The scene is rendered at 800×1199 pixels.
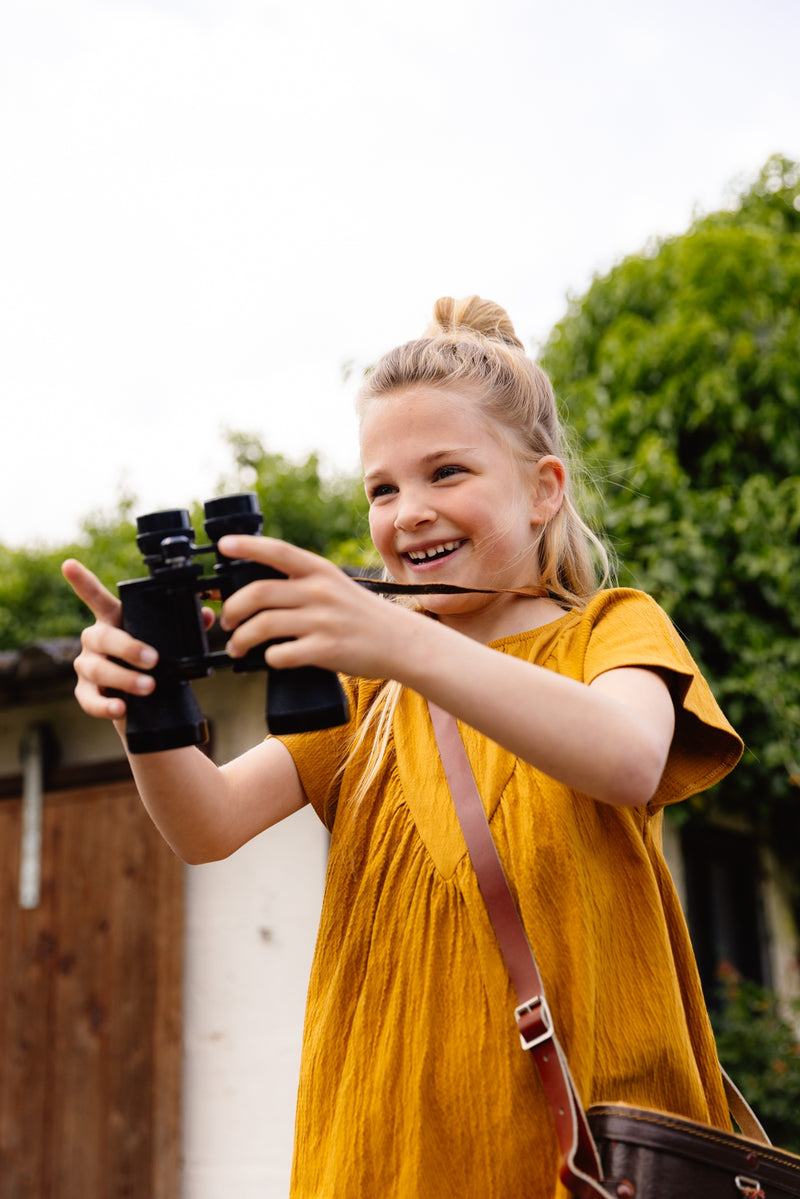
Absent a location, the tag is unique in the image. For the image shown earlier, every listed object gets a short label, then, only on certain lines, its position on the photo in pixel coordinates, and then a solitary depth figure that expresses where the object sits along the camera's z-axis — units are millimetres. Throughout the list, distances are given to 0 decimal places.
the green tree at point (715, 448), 6137
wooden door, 4895
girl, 1195
